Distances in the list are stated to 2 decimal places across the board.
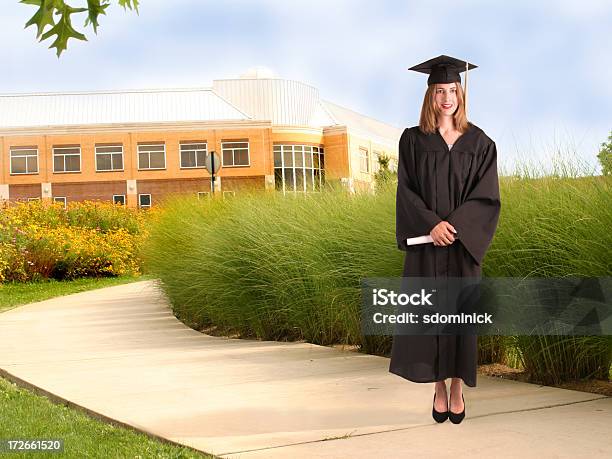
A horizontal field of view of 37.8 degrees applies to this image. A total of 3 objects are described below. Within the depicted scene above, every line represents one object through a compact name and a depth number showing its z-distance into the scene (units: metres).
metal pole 24.49
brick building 52.78
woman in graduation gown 4.32
